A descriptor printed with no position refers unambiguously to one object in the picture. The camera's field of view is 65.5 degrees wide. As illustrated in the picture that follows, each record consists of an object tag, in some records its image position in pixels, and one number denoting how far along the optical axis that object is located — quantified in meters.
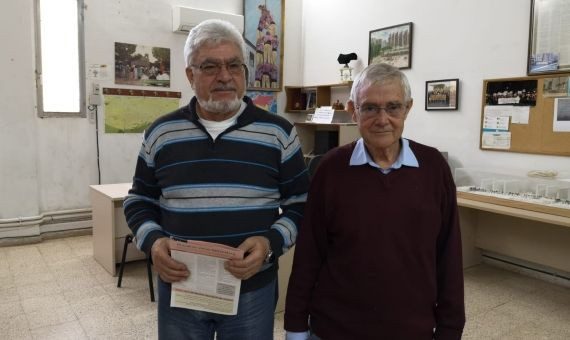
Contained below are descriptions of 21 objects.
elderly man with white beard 1.25
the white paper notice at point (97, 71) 5.02
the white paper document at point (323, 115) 5.66
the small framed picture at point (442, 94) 4.44
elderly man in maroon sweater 1.18
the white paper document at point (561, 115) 3.60
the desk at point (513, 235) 3.49
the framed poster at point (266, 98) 6.32
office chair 3.25
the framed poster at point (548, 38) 3.60
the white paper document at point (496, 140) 4.02
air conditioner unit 5.35
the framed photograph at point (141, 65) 5.16
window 4.77
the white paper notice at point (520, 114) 3.87
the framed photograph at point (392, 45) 4.92
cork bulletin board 3.64
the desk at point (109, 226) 3.61
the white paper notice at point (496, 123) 4.02
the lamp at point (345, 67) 5.52
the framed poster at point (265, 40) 6.11
